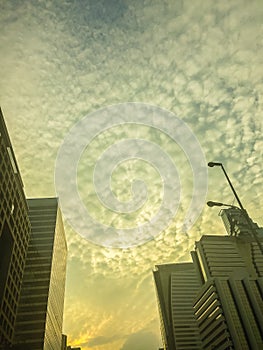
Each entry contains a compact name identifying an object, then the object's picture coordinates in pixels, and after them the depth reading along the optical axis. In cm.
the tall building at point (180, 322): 18132
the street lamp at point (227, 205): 1528
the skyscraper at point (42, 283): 8815
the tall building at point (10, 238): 4691
